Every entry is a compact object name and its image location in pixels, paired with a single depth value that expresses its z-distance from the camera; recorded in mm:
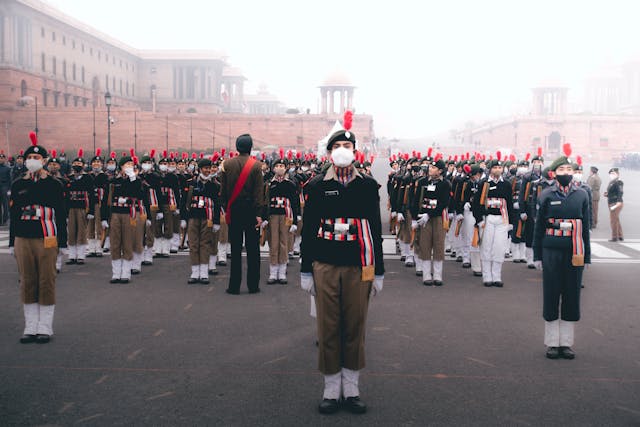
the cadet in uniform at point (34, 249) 6750
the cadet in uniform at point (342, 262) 5012
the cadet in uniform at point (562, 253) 6488
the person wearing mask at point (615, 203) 15961
